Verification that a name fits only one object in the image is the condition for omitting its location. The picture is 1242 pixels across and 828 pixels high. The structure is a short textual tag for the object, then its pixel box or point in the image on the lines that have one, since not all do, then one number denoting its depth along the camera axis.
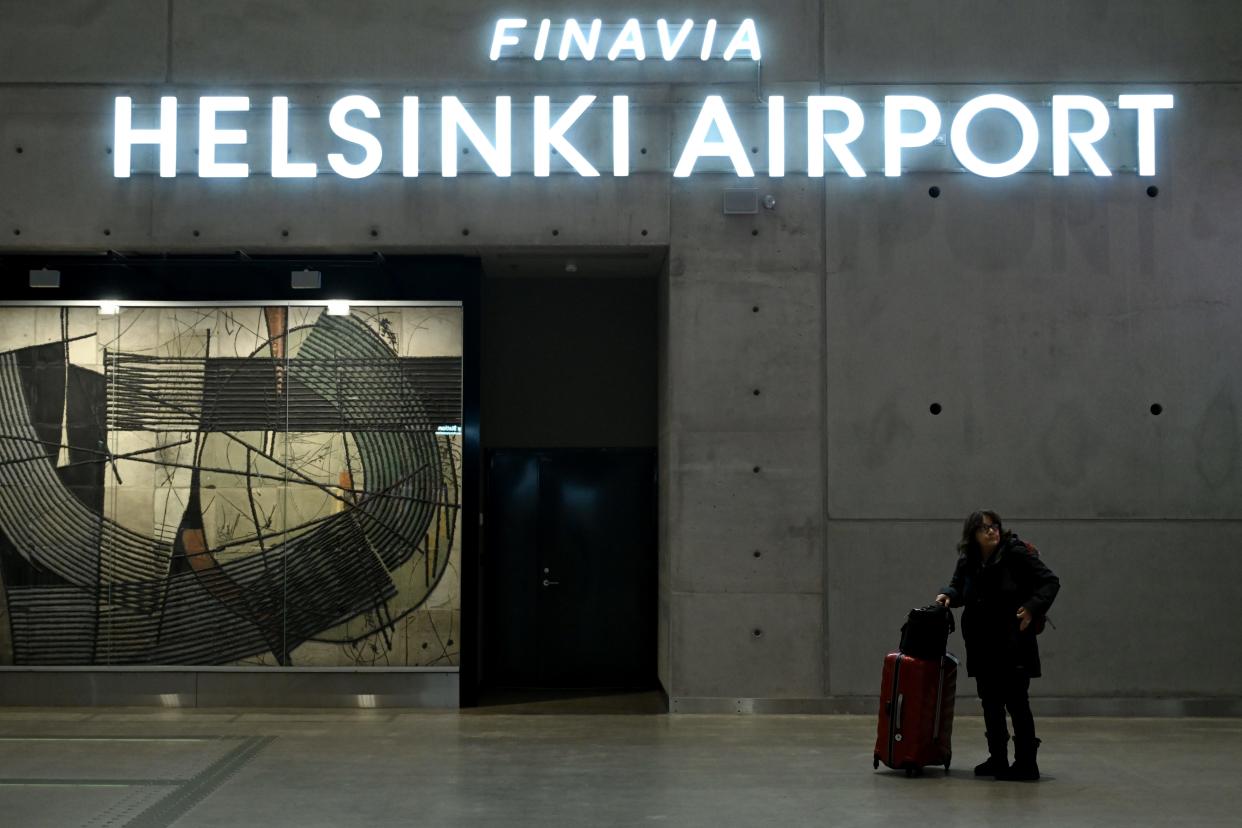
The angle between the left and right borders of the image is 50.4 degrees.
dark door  11.89
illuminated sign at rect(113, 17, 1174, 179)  9.87
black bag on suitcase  7.56
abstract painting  10.18
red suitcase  7.49
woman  7.42
